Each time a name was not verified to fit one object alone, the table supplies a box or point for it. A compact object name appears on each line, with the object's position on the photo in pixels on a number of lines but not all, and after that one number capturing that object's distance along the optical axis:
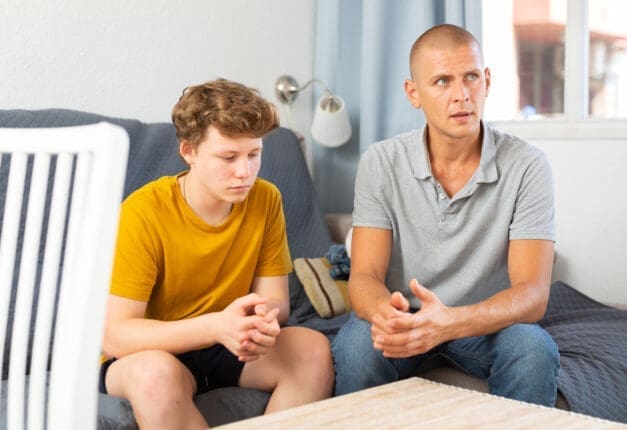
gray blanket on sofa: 1.80
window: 3.04
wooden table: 1.30
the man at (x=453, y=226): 1.83
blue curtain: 3.13
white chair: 0.90
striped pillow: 2.48
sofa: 1.77
